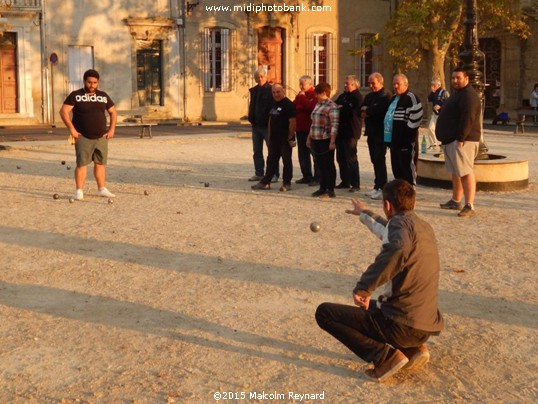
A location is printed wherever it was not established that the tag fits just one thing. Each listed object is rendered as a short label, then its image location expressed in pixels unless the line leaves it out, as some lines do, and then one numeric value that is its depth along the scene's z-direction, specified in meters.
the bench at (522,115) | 26.85
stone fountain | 12.96
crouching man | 4.93
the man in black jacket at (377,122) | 11.97
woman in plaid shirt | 12.14
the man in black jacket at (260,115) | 13.80
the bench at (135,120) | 24.42
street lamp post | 13.23
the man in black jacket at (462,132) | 10.61
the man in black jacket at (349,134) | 12.48
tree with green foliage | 28.32
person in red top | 13.30
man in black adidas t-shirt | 11.94
